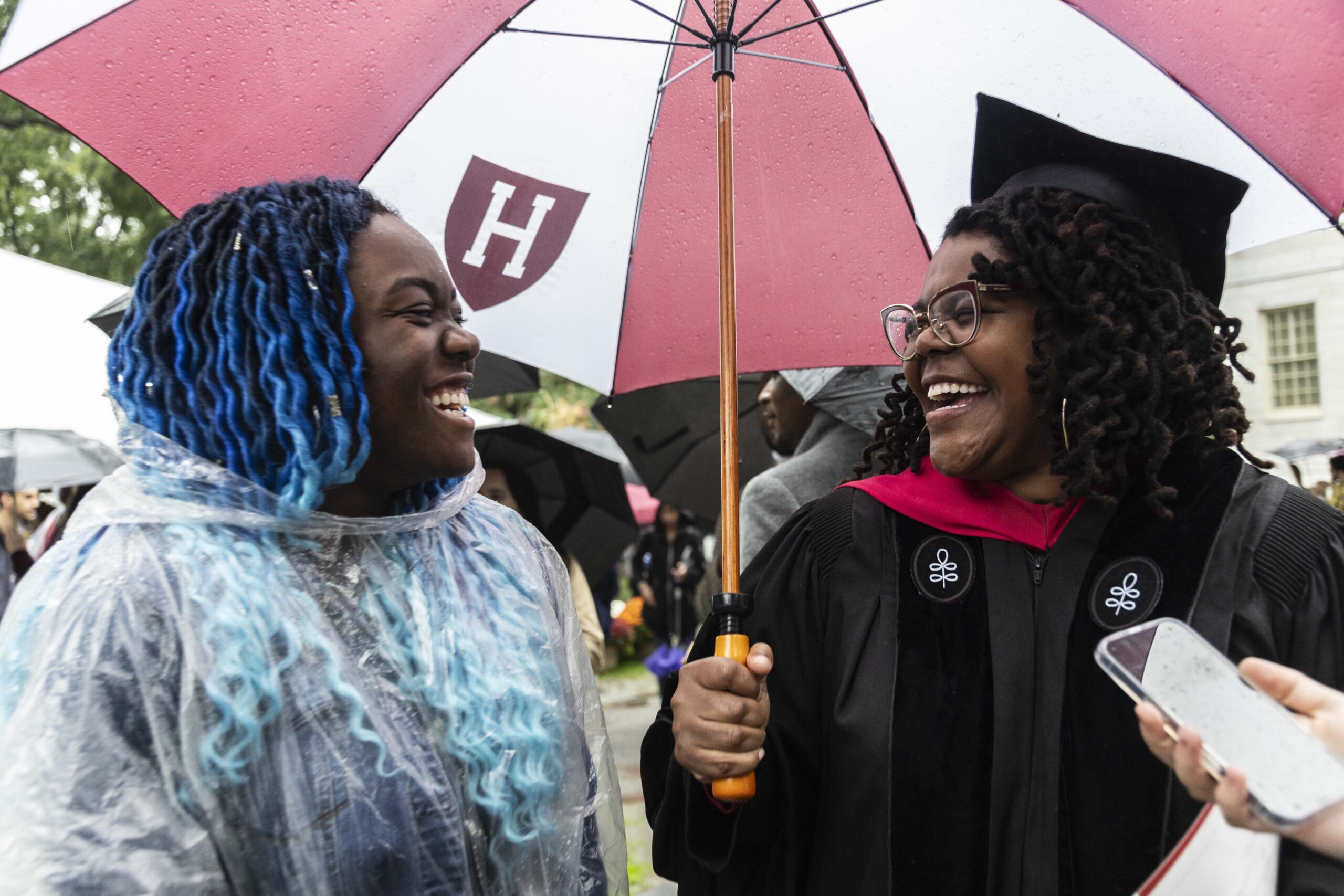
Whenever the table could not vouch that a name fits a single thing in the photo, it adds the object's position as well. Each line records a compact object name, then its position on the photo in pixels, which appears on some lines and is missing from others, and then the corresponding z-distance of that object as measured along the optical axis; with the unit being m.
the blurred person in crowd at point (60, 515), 4.90
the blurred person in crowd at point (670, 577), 10.77
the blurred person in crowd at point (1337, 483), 8.00
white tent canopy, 4.59
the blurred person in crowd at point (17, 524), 5.18
